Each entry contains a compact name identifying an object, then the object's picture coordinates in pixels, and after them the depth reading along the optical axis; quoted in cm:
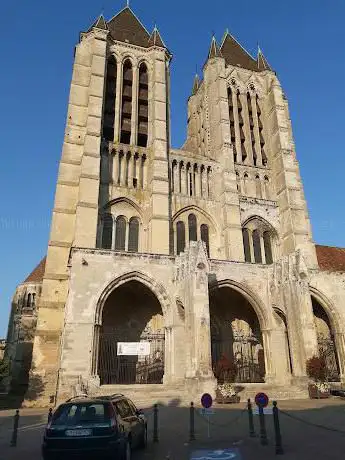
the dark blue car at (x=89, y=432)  605
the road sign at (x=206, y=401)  841
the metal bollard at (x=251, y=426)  882
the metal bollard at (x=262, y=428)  804
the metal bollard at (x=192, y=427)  865
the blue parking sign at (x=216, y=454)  682
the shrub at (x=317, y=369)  1727
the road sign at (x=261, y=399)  802
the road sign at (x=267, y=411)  820
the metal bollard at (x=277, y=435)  710
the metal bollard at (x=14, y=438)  854
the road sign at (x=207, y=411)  859
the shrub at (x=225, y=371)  1681
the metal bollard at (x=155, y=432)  870
